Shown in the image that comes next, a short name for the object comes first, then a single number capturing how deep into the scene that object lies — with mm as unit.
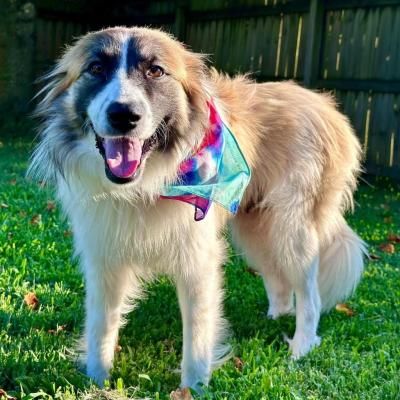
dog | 2465
